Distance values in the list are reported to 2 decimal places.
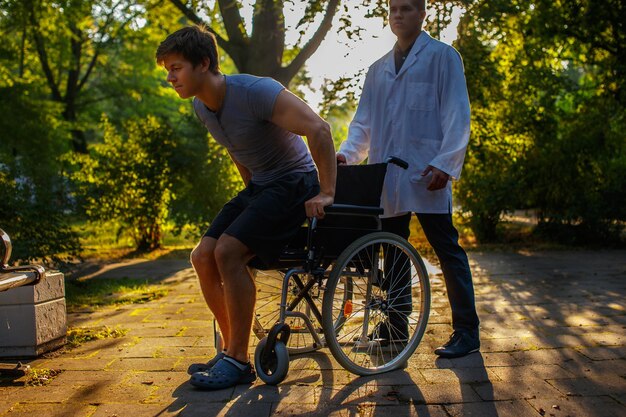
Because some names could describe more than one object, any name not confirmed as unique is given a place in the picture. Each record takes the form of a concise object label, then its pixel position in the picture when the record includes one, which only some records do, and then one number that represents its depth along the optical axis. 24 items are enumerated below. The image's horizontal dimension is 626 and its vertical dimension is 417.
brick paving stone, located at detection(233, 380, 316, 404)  3.36
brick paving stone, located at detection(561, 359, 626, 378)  3.69
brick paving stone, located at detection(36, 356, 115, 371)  4.02
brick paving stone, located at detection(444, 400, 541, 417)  3.10
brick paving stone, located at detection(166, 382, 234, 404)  3.37
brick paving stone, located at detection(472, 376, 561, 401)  3.34
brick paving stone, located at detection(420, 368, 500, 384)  3.65
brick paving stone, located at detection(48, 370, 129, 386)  3.73
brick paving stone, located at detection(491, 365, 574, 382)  3.66
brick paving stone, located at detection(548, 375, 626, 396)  3.38
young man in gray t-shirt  3.53
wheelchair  3.61
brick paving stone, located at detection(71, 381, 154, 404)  3.41
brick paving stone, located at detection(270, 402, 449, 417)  3.13
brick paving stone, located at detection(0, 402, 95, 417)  3.19
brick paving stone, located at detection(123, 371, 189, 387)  3.69
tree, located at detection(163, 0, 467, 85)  10.74
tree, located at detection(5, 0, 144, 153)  18.57
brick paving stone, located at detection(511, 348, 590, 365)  3.96
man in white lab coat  4.20
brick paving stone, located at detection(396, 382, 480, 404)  3.32
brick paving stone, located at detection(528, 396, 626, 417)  3.08
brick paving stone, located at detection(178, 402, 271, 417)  3.15
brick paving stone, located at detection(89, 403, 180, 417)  3.18
